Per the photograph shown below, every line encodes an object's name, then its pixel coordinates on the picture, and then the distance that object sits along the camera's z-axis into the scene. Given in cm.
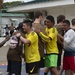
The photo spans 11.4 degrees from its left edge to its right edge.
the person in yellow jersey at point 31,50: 833
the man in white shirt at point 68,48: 907
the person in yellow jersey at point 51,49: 927
